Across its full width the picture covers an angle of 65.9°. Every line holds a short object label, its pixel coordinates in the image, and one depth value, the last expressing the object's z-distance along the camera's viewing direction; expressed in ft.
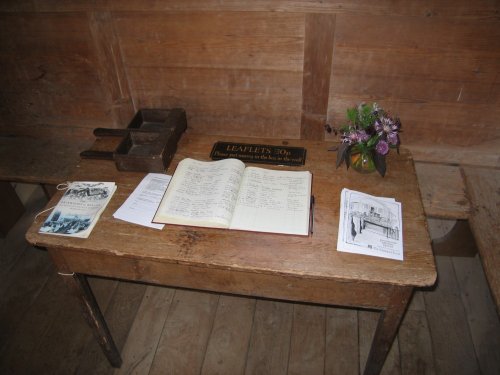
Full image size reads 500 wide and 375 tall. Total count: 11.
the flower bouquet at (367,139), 5.25
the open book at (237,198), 4.99
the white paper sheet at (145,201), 5.26
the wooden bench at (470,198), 5.78
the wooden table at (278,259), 4.55
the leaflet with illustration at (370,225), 4.71
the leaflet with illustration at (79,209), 5.14
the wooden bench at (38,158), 7.48
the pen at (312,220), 5.02
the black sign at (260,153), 6.16
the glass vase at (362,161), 5.63
